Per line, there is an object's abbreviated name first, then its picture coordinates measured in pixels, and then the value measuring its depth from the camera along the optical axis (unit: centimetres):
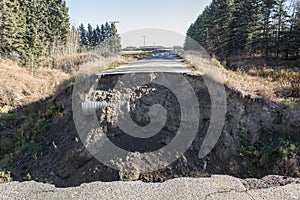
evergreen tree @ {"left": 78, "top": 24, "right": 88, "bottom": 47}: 6779
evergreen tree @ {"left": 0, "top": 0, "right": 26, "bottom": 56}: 2352
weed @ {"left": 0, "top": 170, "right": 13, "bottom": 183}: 549
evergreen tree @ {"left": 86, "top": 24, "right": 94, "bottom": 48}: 7062
